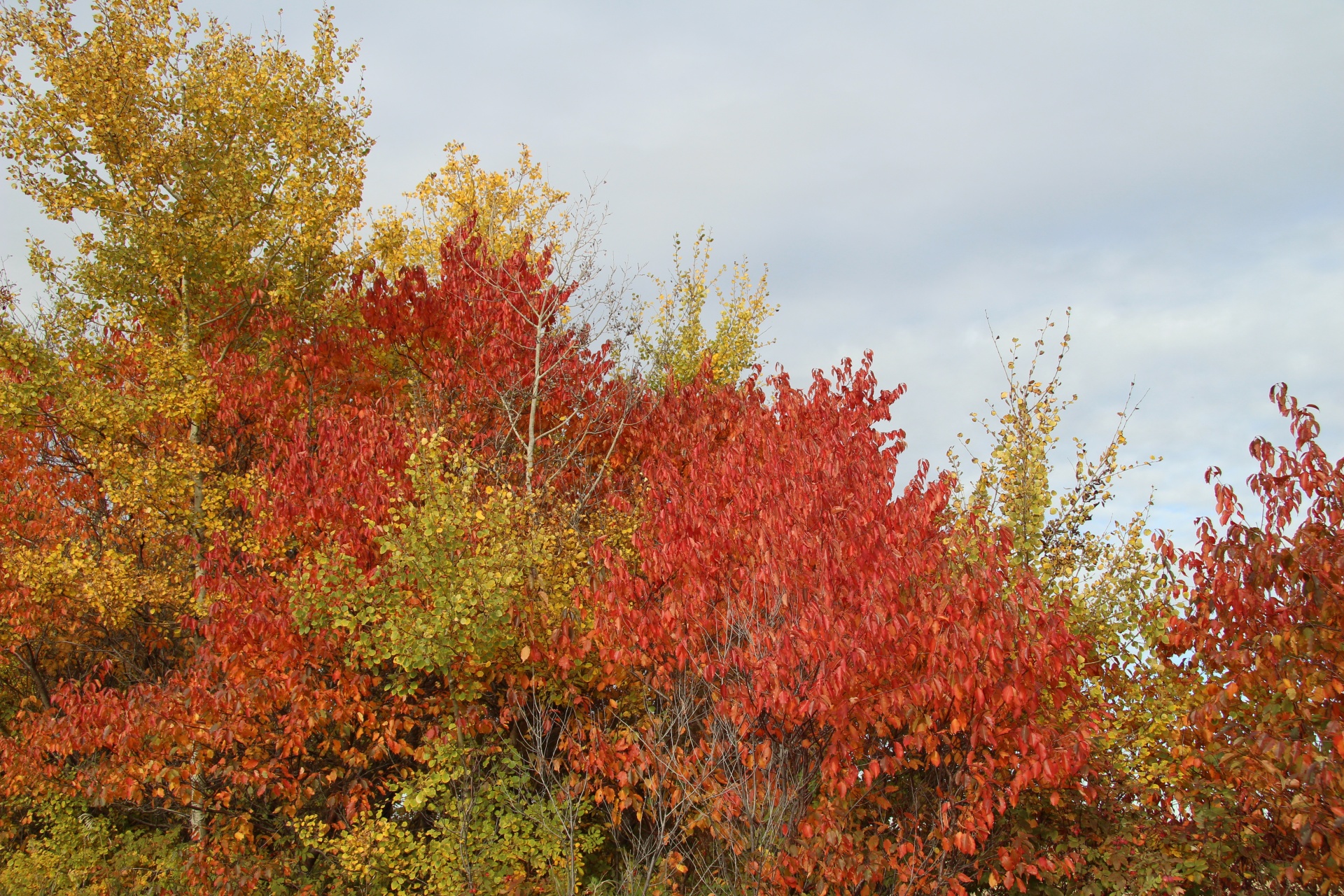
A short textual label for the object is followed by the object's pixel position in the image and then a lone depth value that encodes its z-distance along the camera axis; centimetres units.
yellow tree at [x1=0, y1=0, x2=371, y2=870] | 1277
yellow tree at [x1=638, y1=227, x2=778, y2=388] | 2380
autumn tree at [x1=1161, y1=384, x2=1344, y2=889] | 654
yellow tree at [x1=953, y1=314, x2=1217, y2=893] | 848
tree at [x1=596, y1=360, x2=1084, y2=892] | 741
